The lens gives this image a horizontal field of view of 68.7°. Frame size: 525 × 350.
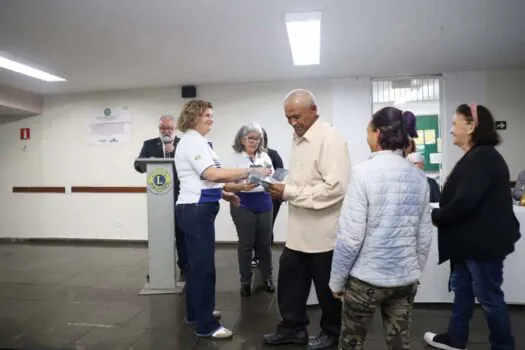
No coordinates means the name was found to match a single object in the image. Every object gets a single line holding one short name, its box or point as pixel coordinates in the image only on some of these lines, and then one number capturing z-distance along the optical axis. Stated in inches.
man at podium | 144.9
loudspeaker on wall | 224.5
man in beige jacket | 80.5
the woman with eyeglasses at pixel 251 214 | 135.9
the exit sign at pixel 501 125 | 205.5
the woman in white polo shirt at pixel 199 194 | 93.9
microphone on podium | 149.9
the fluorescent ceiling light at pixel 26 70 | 166.9
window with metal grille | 219.1
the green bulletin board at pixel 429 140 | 252.8
